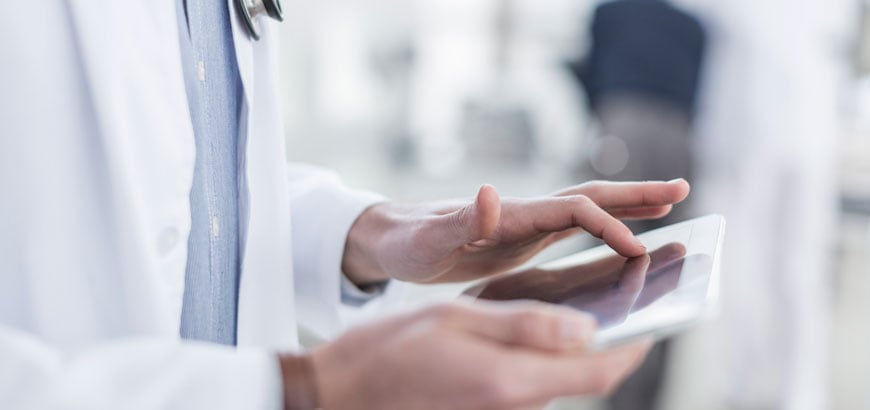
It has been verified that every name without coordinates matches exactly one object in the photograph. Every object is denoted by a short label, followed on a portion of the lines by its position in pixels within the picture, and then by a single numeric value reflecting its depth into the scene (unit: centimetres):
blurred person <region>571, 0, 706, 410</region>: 221
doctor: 43
